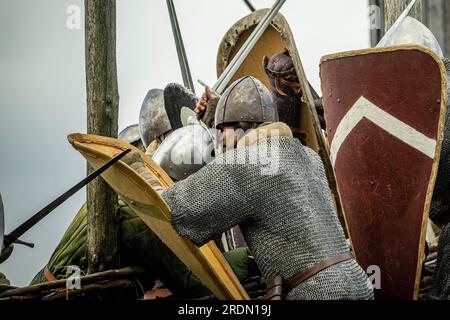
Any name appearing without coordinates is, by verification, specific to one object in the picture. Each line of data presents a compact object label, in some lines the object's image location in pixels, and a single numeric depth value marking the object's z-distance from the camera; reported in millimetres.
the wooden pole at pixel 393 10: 9188
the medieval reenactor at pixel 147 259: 6984
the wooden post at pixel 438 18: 10734
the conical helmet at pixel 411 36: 7926
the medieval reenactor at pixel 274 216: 6145
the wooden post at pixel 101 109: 6891
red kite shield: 6730
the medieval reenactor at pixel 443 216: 6816
